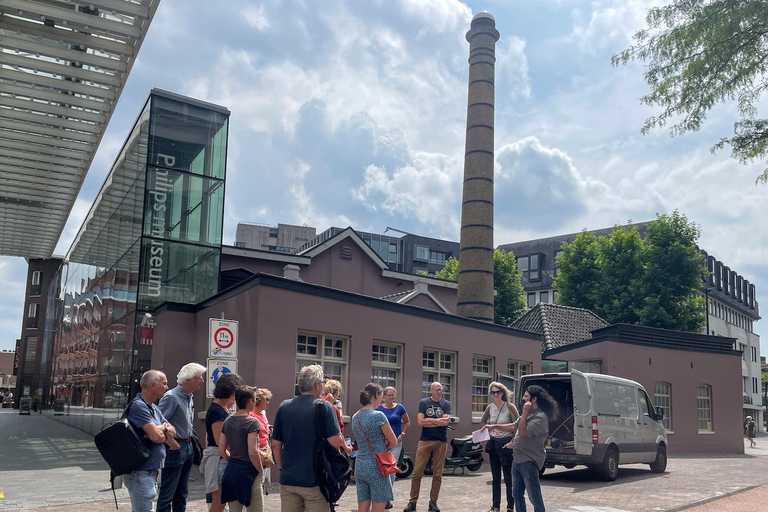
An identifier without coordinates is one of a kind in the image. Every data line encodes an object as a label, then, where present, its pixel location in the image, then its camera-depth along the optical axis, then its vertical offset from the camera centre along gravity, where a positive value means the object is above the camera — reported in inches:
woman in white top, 384.8 -29.9
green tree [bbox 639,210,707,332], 1592.0 +236.4
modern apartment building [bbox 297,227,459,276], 3348.9 +585.0
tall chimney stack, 1123.3 +273.2
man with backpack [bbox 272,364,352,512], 220.4 -20.1
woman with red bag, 256.6 -27.6
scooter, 602.2 -58.3
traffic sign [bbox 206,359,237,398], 422.6 +4.0
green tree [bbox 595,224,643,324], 1648.6 +244.1
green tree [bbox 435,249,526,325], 1710.1 +212.3
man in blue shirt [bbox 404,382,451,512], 387.2 -33.3
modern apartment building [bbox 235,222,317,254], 3494.1 +663.2
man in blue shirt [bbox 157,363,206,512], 269.0 -18.7
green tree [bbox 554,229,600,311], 1736.0 +258.9
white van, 549.0 -31.0
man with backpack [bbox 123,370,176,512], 222.5 -18.4
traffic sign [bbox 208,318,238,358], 433.7 +21.2
